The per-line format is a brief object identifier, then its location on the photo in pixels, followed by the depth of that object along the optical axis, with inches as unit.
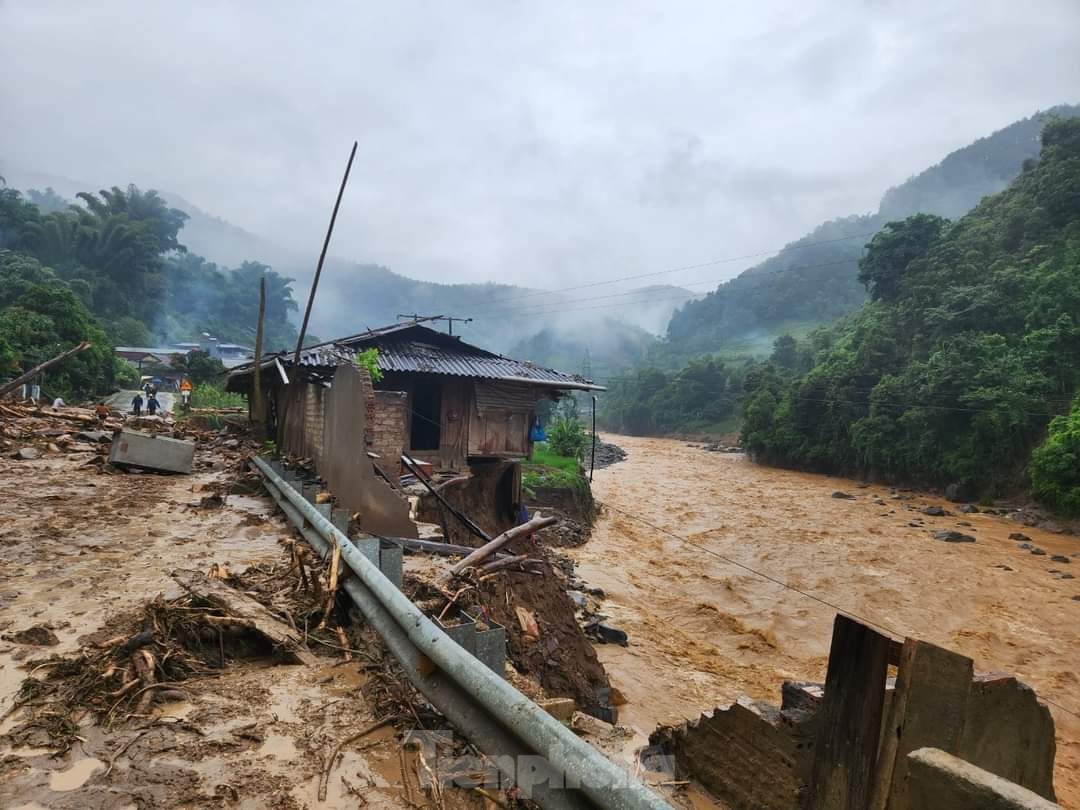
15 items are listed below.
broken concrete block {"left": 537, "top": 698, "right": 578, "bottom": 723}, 96.0
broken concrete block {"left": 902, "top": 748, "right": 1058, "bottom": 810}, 49.9
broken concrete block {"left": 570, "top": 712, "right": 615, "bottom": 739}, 108.6
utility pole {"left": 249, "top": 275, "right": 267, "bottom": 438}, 522.0
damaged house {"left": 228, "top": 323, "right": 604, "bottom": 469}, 546.4
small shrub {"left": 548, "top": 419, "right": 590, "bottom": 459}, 999.6
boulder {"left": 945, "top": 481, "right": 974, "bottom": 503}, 946.1
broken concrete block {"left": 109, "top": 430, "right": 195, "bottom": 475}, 377.7
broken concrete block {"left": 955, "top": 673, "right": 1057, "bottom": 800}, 79.0
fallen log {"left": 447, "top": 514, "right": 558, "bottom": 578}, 171.6
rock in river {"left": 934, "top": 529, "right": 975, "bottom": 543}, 716.9
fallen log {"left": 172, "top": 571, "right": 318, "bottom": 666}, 113.0
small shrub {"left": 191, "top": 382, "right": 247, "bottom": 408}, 1180.5
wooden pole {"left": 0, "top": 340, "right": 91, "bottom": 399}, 500.7
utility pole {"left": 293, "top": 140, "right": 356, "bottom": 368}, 415.8
